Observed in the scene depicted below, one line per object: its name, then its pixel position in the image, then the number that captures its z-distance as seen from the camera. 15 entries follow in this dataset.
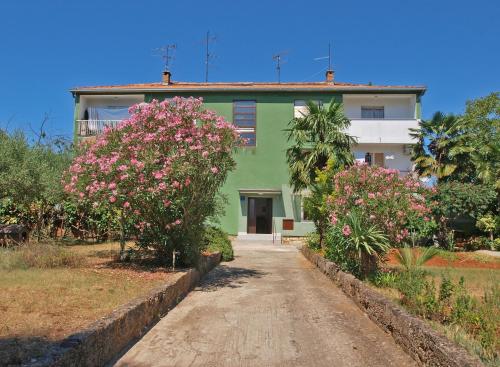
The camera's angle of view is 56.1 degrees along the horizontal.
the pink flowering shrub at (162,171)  9.87
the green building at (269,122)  27.89
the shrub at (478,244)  21.75
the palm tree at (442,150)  23.28
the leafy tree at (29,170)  14.14
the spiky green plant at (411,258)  9.23
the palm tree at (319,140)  19.67
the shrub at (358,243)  10.12
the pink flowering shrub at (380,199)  10.65
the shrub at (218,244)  16.47
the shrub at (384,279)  9.27
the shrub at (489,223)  21.48
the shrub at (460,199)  20.80
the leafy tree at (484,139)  22.83
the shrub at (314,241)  17.97
